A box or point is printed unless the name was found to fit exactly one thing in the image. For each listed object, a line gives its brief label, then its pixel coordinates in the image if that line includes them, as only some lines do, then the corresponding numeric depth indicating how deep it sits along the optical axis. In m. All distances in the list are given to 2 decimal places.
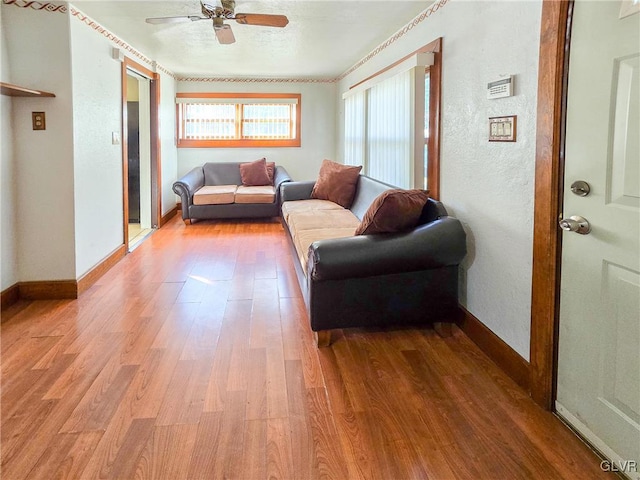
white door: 1.66
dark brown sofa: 2.76
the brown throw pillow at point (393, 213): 2.87
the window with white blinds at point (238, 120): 8.14
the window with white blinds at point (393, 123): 3.78
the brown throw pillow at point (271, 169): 7.82
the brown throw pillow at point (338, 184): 5.39
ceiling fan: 3.47
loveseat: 6.86
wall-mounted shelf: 3.10
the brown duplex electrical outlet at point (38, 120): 3.57
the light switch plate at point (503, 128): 2.41
